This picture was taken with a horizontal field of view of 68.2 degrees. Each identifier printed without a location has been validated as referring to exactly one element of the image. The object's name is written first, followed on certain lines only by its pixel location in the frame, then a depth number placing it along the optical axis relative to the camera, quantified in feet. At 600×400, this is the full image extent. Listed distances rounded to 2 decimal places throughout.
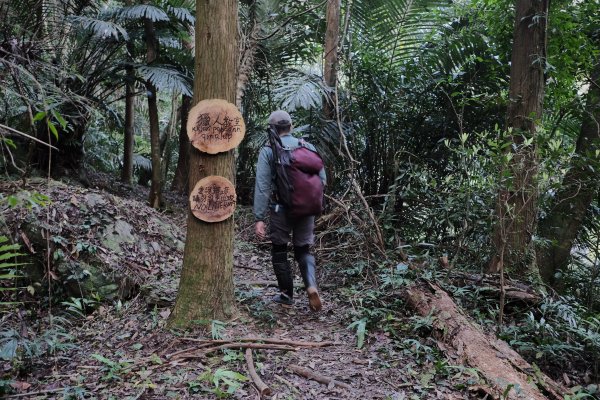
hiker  12.75
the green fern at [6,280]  13.43
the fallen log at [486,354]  9.05
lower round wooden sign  11.11
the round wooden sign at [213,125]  10.97
